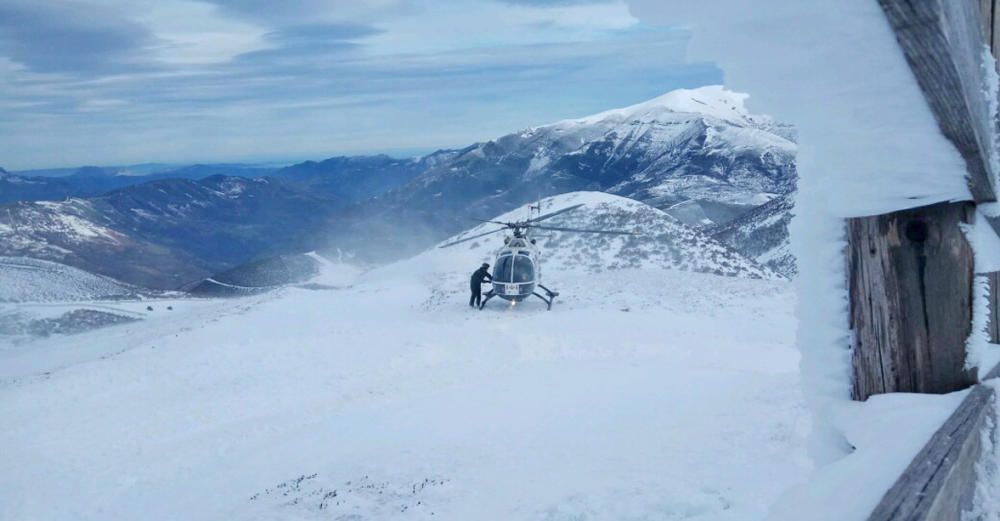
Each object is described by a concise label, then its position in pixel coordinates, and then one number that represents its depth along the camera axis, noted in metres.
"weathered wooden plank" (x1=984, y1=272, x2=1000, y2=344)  1.86
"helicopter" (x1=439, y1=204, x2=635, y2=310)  18.78
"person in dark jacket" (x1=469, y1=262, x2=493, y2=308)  19.92
